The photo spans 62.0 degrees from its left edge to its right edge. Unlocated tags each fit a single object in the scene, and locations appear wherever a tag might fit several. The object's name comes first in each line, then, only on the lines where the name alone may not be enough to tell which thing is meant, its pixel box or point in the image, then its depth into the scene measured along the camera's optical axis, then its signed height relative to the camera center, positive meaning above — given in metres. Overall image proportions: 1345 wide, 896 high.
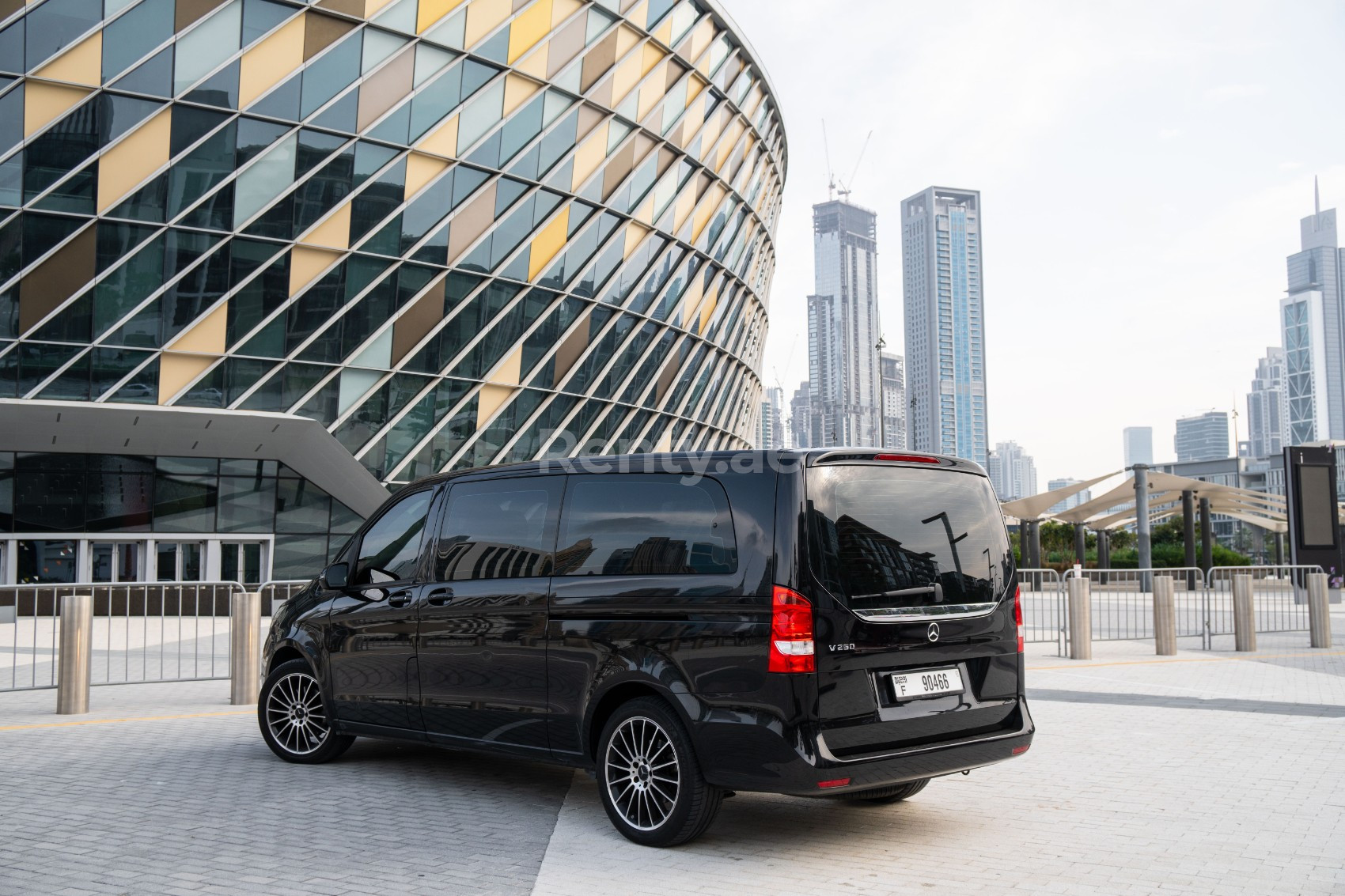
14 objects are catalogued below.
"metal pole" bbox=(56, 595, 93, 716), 9.70 -0.96
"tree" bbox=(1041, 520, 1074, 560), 63.03 -0.10
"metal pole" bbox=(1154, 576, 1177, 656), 14.09 -1.05
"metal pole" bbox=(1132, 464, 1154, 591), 28.34 +0.65
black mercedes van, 4.87 -0.42
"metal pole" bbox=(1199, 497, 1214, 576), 36.25 -0.11
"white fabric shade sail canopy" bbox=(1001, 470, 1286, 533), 35.06 +1.10
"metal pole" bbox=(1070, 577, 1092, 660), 13.50 -1.05
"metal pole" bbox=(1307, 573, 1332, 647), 15.01 -1.07
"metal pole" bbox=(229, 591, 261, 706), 10.35 -0.99
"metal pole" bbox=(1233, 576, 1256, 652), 14.56 -1.10
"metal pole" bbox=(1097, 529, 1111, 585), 42.26 -0.54
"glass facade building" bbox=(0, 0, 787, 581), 23.02 +7.47
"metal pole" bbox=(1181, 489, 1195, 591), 35.59 +0.41
